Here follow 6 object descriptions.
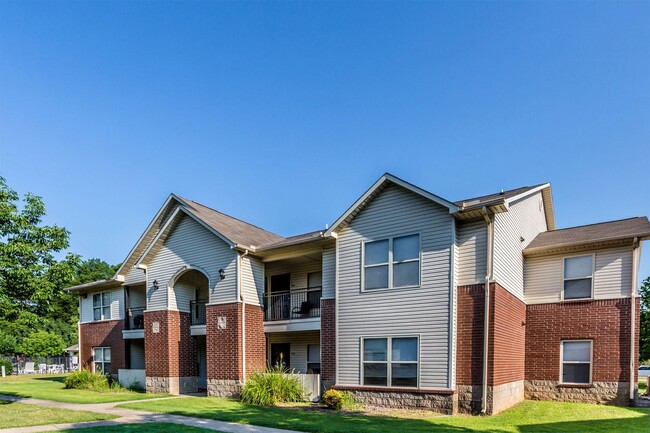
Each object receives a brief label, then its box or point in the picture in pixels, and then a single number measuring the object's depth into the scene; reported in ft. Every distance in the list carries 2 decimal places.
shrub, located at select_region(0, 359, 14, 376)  115.93
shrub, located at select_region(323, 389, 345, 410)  43.29
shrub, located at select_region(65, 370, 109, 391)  64.69
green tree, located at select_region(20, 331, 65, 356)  136.67
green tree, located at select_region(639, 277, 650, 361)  89.20
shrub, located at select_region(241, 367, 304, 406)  47.11
